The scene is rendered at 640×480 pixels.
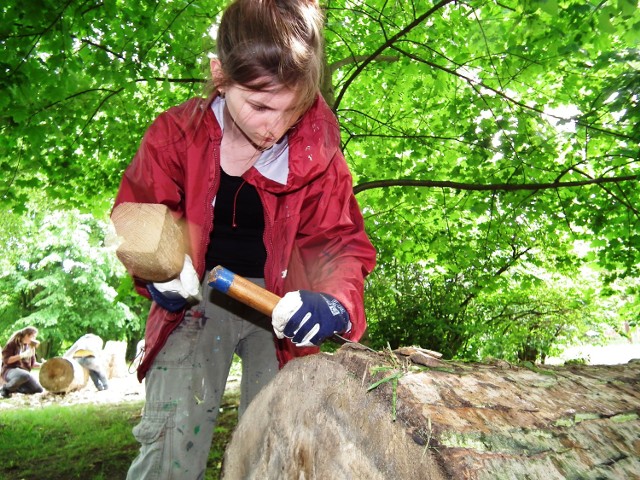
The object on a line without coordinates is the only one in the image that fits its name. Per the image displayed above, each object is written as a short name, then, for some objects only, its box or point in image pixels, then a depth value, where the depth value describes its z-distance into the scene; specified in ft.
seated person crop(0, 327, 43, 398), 29.07
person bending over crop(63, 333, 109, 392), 33.55
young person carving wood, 5.02
